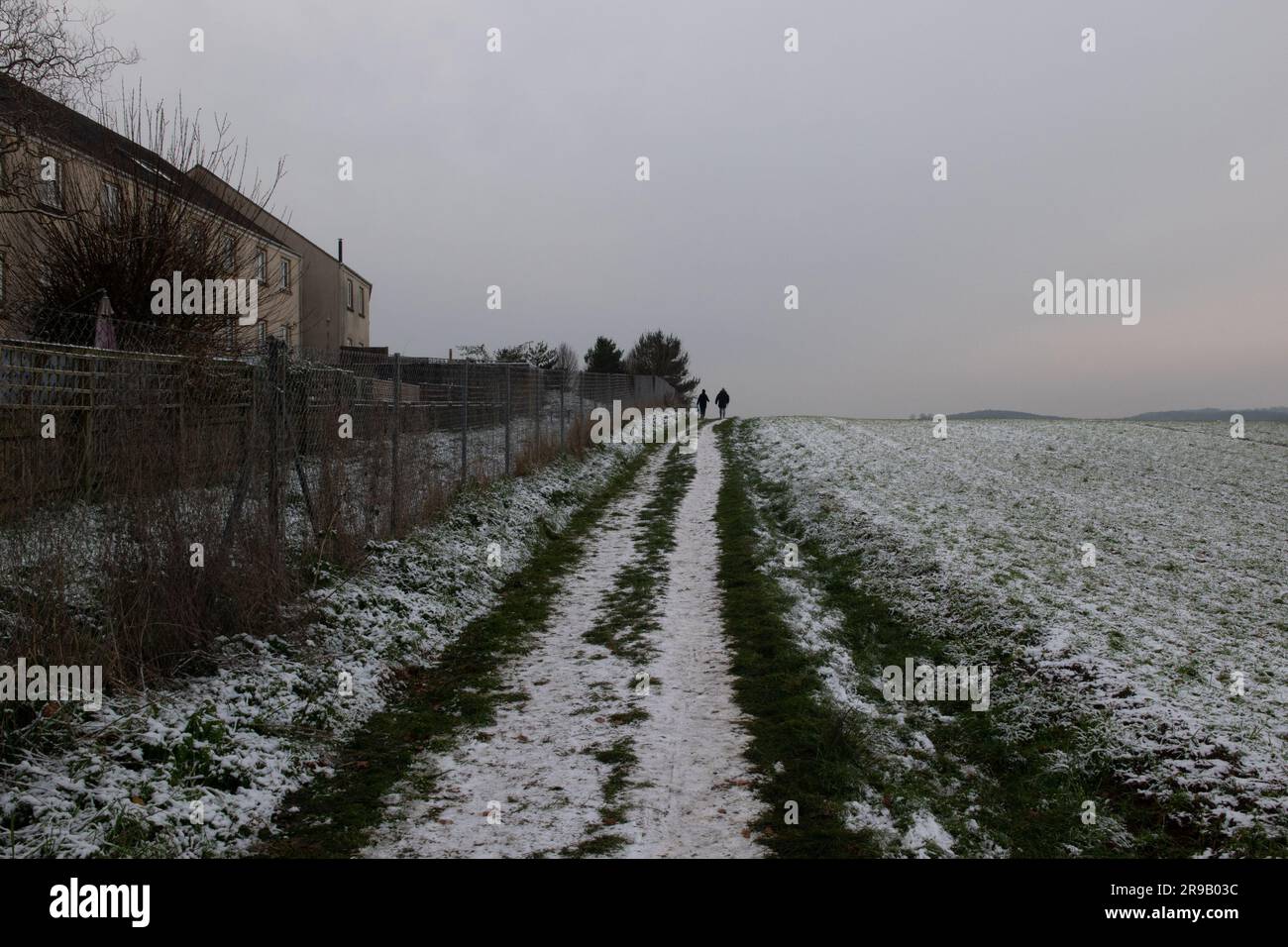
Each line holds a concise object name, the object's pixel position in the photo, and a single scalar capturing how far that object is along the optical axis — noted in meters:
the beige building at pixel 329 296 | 42.22
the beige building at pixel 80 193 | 13.16
